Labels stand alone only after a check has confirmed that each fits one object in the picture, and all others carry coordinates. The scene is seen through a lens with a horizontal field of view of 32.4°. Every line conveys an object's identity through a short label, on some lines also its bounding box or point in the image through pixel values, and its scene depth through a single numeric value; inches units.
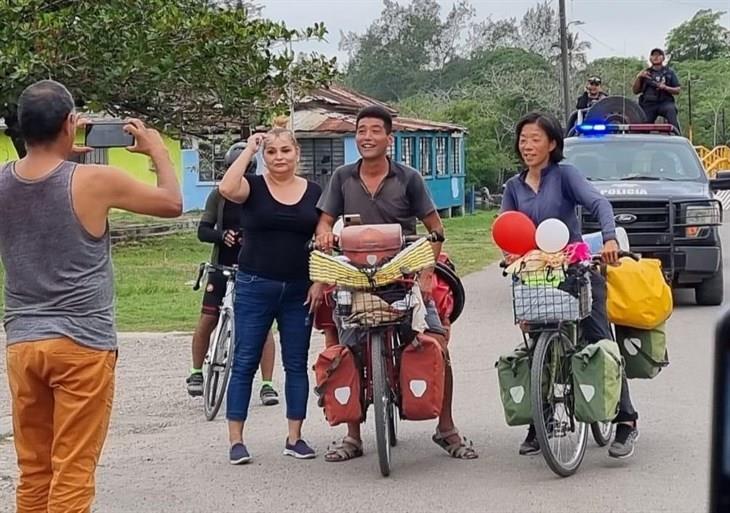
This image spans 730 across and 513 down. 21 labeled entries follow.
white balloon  271.1
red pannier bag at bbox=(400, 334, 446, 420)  273.1
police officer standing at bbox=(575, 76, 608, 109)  845.8
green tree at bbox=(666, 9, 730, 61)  3385.8
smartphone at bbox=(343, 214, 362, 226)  281.0
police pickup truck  561.6
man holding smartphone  202.1
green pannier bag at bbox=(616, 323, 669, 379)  292.7
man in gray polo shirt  284.0
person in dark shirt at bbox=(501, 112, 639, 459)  282.7
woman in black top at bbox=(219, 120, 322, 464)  284.2
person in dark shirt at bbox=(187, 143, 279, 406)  359.6
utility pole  1508.4
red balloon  275.3
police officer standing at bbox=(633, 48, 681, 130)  768.3
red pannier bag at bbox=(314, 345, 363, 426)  275.9
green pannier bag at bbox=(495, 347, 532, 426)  273.6
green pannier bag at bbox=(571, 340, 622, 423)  270.7
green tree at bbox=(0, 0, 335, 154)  730.2
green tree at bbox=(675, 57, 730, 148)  2576.3
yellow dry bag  285.7
